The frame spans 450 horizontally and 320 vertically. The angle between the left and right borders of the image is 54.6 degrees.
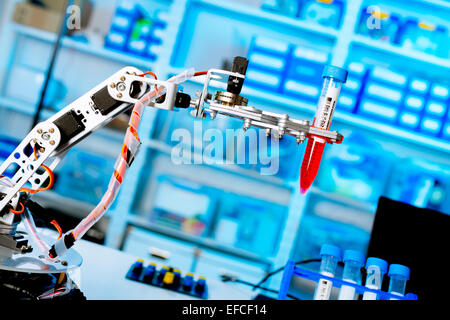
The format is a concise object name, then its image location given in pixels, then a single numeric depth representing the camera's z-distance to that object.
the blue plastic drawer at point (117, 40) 2.24
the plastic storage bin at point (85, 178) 2.37
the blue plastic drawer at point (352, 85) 2.13
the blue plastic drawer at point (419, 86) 2.08
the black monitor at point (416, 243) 1.24
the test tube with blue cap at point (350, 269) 0.96
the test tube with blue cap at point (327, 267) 0.95
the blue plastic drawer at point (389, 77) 2.09
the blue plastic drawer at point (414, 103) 2.09
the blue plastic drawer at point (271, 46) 2.12
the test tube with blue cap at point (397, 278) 0.96
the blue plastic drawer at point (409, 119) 2.12
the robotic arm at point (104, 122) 0.80
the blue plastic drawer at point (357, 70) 2.12
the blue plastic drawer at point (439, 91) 2.07
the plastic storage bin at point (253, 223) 2.33
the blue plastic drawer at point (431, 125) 2.12
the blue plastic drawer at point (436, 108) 2.09
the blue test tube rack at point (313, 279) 0.95
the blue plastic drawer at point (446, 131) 2.13
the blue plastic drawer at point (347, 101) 2.16
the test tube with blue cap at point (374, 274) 0.96
